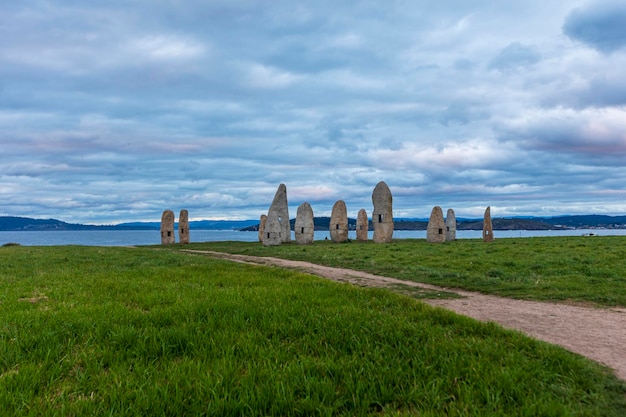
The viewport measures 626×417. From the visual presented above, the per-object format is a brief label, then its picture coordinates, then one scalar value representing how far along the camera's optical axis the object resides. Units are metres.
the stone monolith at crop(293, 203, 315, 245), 36.50
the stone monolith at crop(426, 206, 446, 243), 35.31
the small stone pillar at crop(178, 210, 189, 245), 41.03
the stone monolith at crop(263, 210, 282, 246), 34.47
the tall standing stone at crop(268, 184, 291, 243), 36.13
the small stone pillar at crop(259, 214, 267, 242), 43.22
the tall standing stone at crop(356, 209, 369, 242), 41.38
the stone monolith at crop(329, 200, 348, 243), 38.12
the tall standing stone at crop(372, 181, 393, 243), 36.34
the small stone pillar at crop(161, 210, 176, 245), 41.16
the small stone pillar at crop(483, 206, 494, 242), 35.00
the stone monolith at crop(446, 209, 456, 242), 38.28
